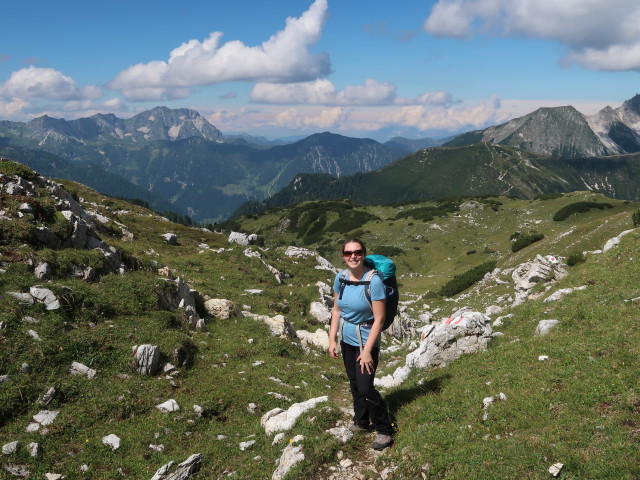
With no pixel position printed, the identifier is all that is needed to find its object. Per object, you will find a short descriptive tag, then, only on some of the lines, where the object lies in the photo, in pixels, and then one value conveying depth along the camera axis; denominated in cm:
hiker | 796
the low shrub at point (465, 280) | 5162
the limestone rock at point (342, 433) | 852
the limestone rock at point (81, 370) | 1194
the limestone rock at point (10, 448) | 872
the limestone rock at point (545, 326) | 1296
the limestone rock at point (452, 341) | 1324
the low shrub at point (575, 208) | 8377
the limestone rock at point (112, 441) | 976
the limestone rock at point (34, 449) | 891
